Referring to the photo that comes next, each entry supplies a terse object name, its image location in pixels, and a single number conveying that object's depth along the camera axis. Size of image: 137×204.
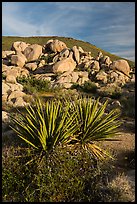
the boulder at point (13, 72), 23.89
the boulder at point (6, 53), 31.38
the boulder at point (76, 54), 29.77
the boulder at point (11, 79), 21.25
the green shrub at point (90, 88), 21.19
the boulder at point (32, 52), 30.67
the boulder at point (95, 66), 28.63
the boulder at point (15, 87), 18.87
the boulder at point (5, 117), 10.99
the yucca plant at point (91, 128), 6.69
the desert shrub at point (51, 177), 5.30
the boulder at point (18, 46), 32.12
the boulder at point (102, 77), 25.58
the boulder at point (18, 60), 28.16
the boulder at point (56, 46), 31.62
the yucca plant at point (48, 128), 6.09
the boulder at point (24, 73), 25.43
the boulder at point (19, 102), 14.73
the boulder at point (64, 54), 28.98
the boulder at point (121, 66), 28.68
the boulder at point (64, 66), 26.23
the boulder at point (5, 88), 18.00
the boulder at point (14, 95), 16.38
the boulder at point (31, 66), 28.56
